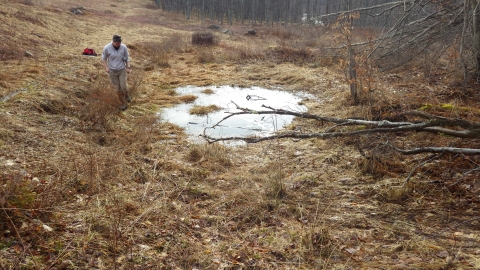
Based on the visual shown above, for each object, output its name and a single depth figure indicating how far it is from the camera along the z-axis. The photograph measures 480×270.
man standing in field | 8.28
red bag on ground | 13.78
